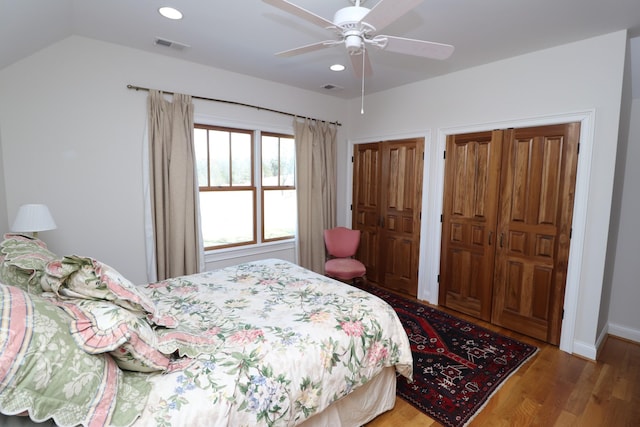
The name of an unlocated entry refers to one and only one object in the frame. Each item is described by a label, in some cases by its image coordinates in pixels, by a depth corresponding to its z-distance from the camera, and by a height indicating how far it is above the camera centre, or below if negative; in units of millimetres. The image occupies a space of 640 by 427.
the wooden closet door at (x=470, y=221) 3213 -386
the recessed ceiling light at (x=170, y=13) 2209 +1244
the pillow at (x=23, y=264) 1522 -443
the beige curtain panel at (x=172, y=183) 3012 -15
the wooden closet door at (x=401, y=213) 3883 -362
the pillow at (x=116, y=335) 1108 -575
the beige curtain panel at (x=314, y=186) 4125 -26
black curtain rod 2904 +912
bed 981 -773
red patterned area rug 2088 -1457
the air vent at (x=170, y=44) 2703 +1250
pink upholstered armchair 4187 -812
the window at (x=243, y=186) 3498 -38
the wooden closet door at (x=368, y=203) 4332 -260
